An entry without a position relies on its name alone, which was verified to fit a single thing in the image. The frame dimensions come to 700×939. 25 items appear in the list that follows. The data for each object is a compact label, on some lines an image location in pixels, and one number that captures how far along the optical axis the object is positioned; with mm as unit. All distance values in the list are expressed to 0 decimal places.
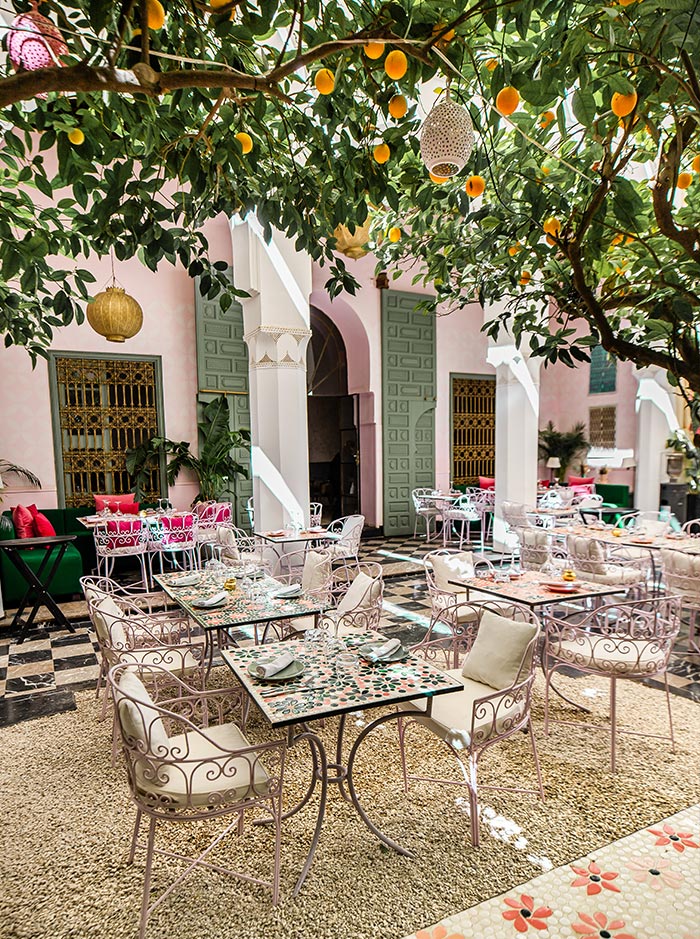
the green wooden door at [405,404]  11242
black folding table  5562
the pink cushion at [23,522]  7066
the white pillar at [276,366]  6980
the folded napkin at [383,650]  2606
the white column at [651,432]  11727
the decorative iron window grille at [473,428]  12328
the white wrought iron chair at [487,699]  2533
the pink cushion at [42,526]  7342
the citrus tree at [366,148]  1389
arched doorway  12781
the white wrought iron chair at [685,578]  4676
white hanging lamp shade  2123
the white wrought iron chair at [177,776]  2113
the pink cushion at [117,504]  8633
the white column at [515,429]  9258
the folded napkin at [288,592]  3793
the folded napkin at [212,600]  3592
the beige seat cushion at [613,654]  3227
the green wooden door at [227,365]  9742
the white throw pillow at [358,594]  3740
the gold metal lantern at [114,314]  6766
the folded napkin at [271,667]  2432
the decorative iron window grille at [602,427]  12938
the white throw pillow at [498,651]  2852
